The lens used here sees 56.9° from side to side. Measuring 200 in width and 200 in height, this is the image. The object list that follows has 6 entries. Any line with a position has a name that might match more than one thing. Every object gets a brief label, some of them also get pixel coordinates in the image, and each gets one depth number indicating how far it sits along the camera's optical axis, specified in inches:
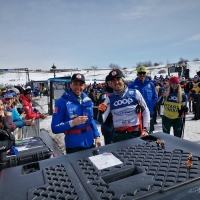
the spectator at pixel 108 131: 150.2
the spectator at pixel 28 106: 201.9
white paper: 43.0
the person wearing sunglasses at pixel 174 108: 164.3
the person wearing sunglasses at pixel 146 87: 167.0
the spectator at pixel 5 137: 87.6
